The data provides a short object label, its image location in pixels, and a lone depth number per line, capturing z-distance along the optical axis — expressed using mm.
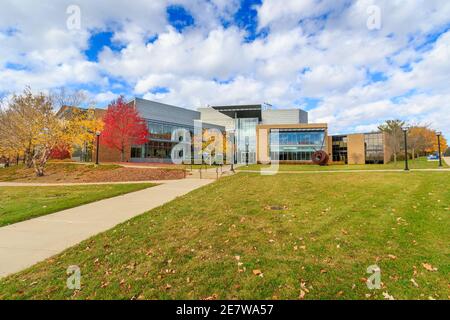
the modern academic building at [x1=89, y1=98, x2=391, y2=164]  47156
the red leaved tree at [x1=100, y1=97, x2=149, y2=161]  29984
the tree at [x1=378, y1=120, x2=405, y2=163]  37094
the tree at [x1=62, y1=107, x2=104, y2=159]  22594
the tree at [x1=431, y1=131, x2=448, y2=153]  59269
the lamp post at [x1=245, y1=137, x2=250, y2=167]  53544
